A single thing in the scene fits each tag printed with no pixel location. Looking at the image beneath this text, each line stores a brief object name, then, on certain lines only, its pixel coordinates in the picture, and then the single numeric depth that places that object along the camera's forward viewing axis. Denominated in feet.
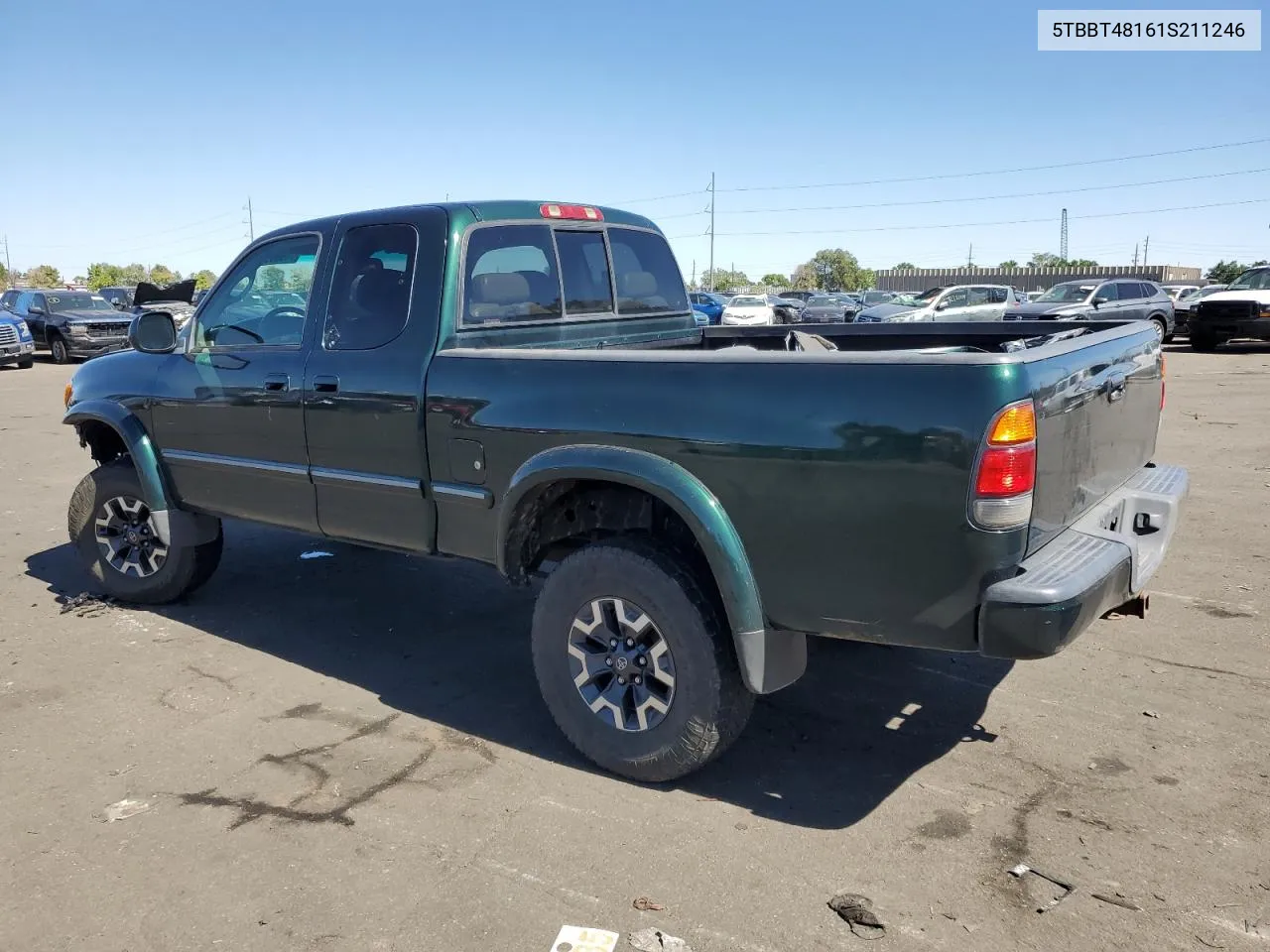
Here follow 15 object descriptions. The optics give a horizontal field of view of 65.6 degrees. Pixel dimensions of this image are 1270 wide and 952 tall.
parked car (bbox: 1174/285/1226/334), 78.33
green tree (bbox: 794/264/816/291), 356.26
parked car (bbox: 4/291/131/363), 76.79
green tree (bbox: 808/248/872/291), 336.29
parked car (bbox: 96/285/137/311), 84.23
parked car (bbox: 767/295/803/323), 108.06
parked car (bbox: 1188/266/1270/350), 68.54
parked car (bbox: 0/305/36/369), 70.09
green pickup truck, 9.49
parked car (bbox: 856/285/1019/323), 77.61
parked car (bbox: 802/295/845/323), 109.29
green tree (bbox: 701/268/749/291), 359.25
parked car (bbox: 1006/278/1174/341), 71.36
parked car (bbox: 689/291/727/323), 106.55
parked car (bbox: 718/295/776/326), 103.55
